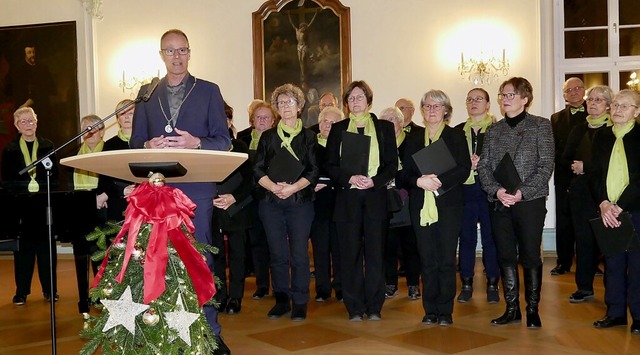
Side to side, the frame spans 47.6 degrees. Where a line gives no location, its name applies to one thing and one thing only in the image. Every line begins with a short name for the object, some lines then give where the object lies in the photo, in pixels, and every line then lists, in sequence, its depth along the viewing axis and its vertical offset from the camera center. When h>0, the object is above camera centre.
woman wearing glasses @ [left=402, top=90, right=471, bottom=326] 5.04 -0.37
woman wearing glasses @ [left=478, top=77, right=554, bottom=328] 4.76 -0.24
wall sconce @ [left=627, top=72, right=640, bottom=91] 8.73 +0.86
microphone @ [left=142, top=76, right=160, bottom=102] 3.15 +0.34
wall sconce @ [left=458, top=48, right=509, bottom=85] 8.63 +1.05
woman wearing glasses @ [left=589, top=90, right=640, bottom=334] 4.75 -0.25
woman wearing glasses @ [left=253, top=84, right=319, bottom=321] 5.29 -0.26
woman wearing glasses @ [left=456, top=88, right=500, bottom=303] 6.07 -0.48
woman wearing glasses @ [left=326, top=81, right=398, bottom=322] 5.15 -0.31
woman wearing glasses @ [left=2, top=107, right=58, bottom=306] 6.12 -0.05
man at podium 3.70 +0.24
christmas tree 3.05 -0.52
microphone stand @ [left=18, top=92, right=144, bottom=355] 3.37 -0.29
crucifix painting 9.09 +1.42
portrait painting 9.67 +1.19
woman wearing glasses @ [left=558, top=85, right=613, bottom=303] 5.82 -0.39
